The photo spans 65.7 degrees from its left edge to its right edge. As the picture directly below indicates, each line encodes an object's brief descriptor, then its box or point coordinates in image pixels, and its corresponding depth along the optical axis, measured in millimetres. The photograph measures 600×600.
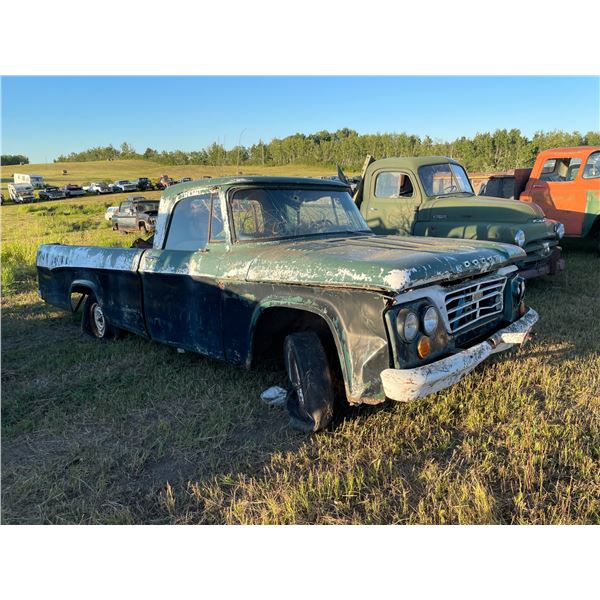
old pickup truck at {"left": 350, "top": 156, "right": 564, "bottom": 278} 6258
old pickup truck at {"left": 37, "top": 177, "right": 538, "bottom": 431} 2613
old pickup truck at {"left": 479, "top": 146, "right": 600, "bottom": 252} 8492
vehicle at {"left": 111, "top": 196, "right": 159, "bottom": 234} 18703
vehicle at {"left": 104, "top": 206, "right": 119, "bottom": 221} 23991
